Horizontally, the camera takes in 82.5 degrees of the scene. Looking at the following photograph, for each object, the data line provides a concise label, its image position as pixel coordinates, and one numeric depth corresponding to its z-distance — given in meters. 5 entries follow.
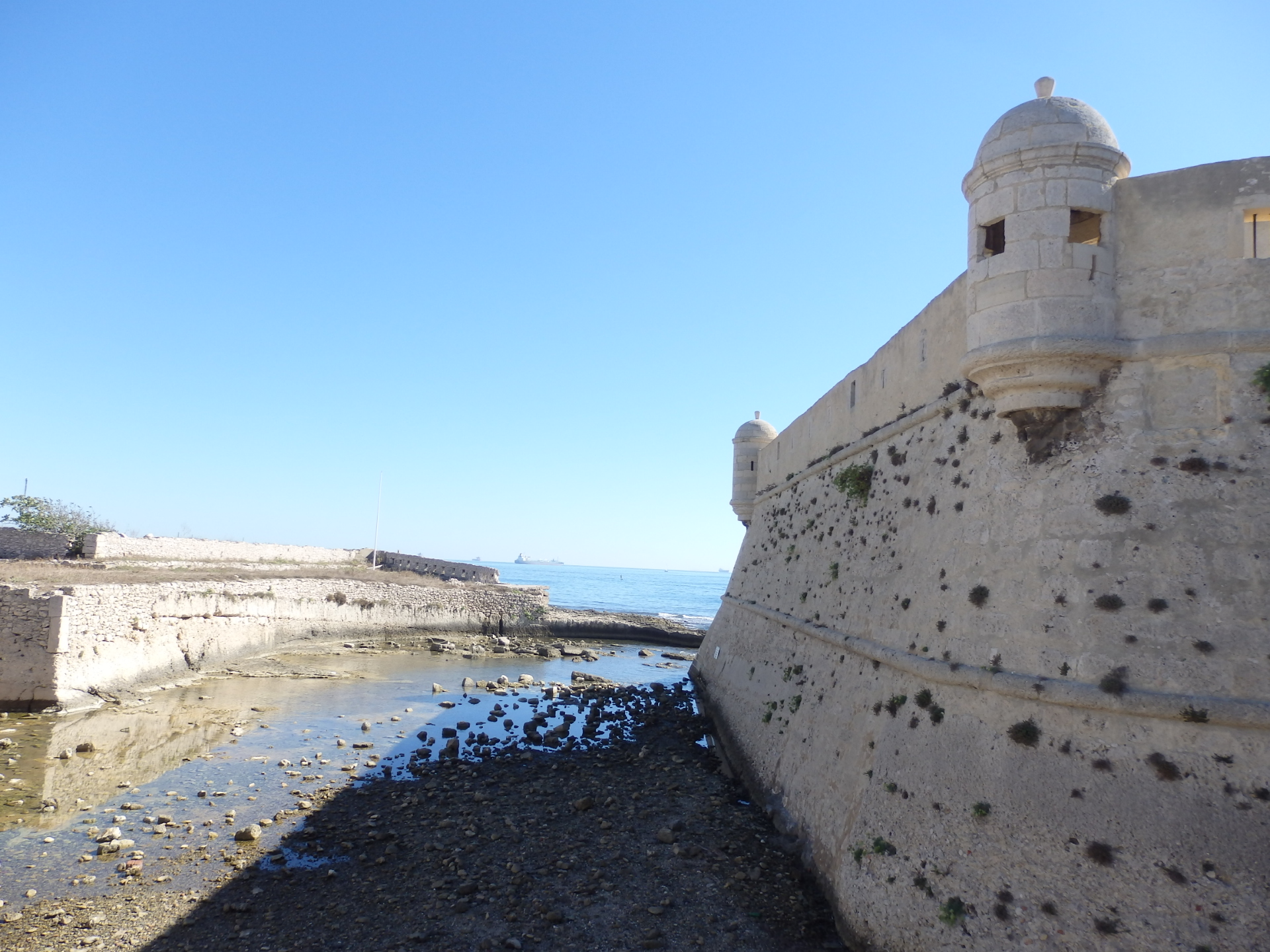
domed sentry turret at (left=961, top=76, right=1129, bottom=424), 6.46
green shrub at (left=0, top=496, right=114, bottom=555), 40.81
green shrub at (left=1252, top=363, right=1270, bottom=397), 5.85
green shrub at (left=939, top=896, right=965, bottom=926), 5.44
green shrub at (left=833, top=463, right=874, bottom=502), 10.78
